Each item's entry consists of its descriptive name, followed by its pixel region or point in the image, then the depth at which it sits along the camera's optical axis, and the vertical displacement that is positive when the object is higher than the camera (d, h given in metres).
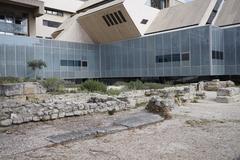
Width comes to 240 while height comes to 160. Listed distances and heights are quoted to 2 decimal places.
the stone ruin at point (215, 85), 25.09 -0.44
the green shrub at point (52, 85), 21.59 -0.23
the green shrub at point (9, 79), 26.11 +0.45
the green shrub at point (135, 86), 21.05 -0.39
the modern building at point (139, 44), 32.28 +5.81
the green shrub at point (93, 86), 19.21 -0.37
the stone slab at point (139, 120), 8.60 -1.47
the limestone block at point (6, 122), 8.37 -1.38
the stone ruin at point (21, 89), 17.22 -0.45
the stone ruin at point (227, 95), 15.83 -1.00
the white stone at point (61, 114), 9.84 -1.31
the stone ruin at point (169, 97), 10.70 -0.97
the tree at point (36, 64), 33.50 +2.60
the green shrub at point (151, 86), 21.67 -0.41
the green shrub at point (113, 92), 16.25 -0.71
